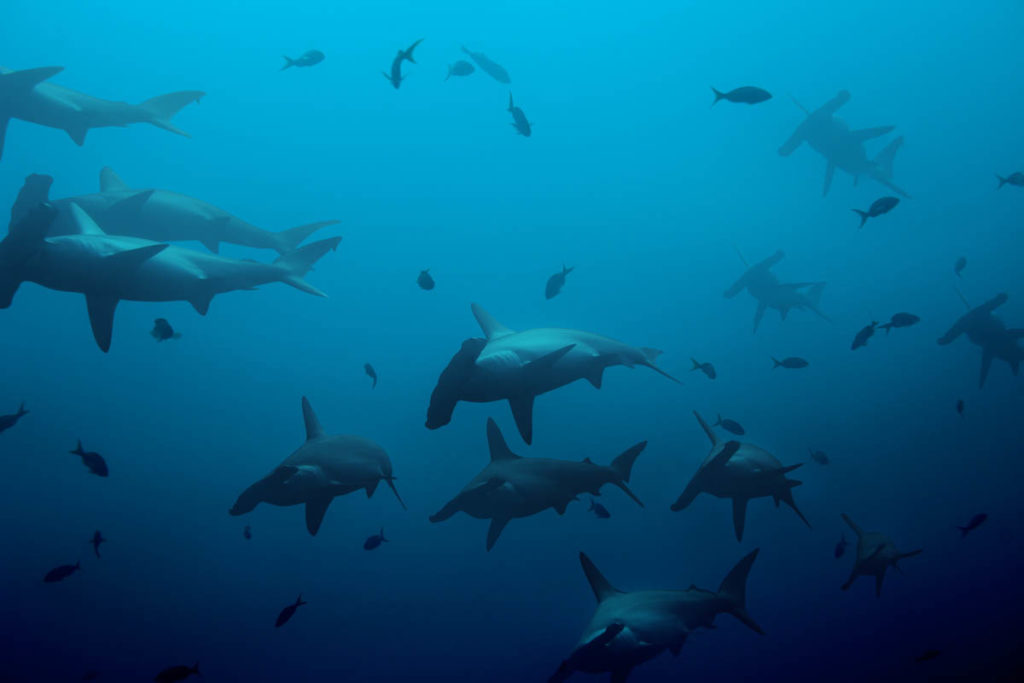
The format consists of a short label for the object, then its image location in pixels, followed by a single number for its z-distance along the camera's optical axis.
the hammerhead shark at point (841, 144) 11.20
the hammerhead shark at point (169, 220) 6.29
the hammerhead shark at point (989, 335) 11.20
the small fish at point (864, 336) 8.20
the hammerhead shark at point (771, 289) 11.80
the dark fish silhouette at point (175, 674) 6.24
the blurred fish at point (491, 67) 8.80
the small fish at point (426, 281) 8.27
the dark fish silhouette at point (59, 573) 7.75
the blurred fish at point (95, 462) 6.87
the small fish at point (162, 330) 7.55
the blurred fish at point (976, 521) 8.45
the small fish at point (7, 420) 6.98
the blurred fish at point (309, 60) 8.73
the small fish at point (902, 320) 8.12
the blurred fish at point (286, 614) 6.92
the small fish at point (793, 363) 8.87
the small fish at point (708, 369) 8.53
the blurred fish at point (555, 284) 8.39
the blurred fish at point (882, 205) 7.73
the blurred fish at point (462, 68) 9.02
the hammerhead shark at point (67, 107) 6.51
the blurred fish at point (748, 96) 7.26
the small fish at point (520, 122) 7.28
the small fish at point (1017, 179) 9.07
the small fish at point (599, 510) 8.02
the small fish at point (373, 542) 8.47
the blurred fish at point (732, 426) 8.00
